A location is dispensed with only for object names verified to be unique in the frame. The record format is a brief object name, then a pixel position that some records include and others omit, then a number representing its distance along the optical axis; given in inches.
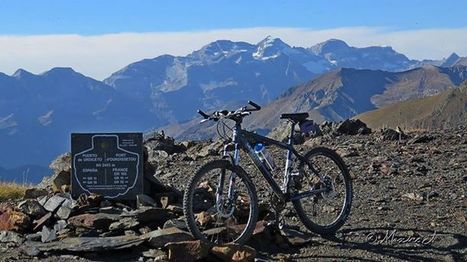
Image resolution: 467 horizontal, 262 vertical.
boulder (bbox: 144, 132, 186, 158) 729.0
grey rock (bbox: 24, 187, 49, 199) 401.1
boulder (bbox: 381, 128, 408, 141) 721.8
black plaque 346.9
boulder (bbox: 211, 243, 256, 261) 274.5
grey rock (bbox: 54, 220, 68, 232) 316.5
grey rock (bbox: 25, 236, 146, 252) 288.7
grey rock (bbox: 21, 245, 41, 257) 291.1
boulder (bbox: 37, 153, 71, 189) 396.2
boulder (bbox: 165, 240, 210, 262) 275.7
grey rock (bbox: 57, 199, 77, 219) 326.0
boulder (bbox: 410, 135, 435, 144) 693.1
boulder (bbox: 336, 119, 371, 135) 805.2
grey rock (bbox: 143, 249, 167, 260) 280.5
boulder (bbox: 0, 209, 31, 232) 325.1
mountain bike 294.8
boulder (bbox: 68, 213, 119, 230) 311.6
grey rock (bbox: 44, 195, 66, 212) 333.1
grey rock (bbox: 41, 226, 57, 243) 307.7
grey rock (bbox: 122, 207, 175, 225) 313.0
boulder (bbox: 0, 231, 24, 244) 312.3
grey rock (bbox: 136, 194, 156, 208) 341.4
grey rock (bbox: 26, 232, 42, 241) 312.5
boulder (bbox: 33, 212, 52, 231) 324.5
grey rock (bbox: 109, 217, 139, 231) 308.4
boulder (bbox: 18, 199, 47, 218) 332.5
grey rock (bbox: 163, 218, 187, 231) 305.2
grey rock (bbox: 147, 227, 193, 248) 286.8
